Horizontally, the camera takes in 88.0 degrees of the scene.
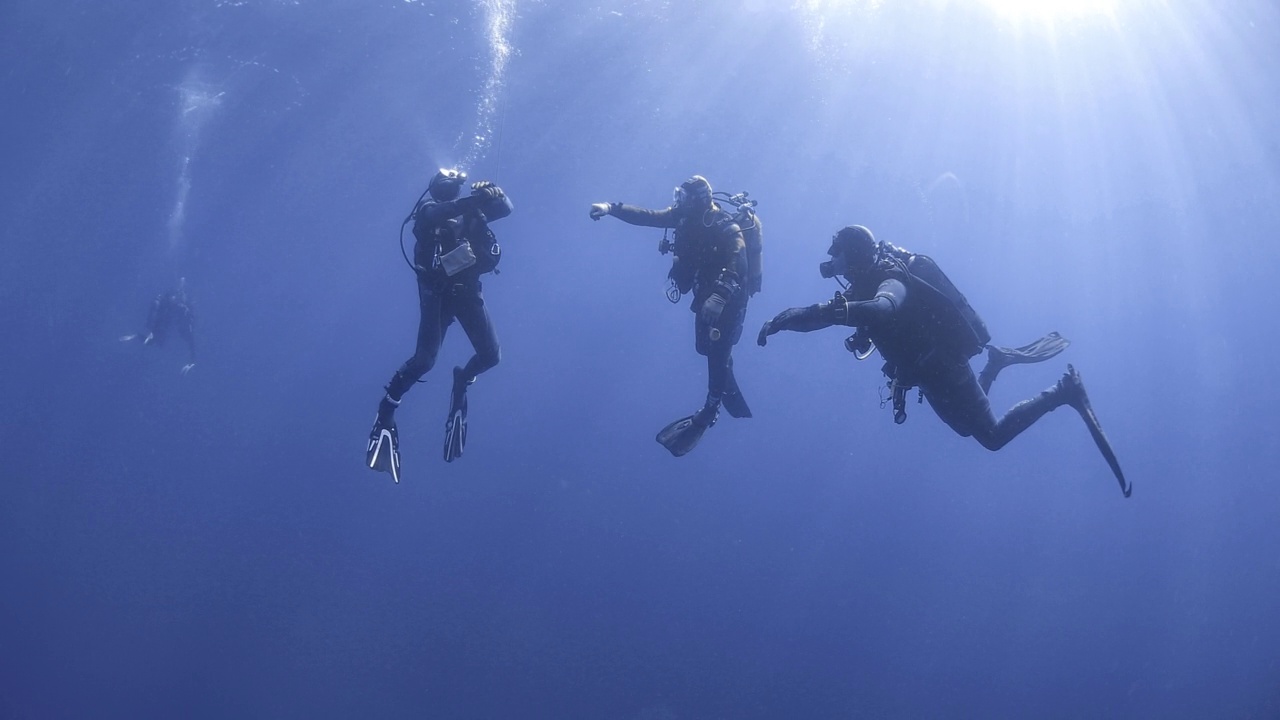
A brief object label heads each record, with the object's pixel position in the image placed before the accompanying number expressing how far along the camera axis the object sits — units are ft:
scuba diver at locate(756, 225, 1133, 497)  19.58
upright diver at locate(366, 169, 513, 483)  23.82
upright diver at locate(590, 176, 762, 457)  24.71
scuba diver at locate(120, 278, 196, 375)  81.10
